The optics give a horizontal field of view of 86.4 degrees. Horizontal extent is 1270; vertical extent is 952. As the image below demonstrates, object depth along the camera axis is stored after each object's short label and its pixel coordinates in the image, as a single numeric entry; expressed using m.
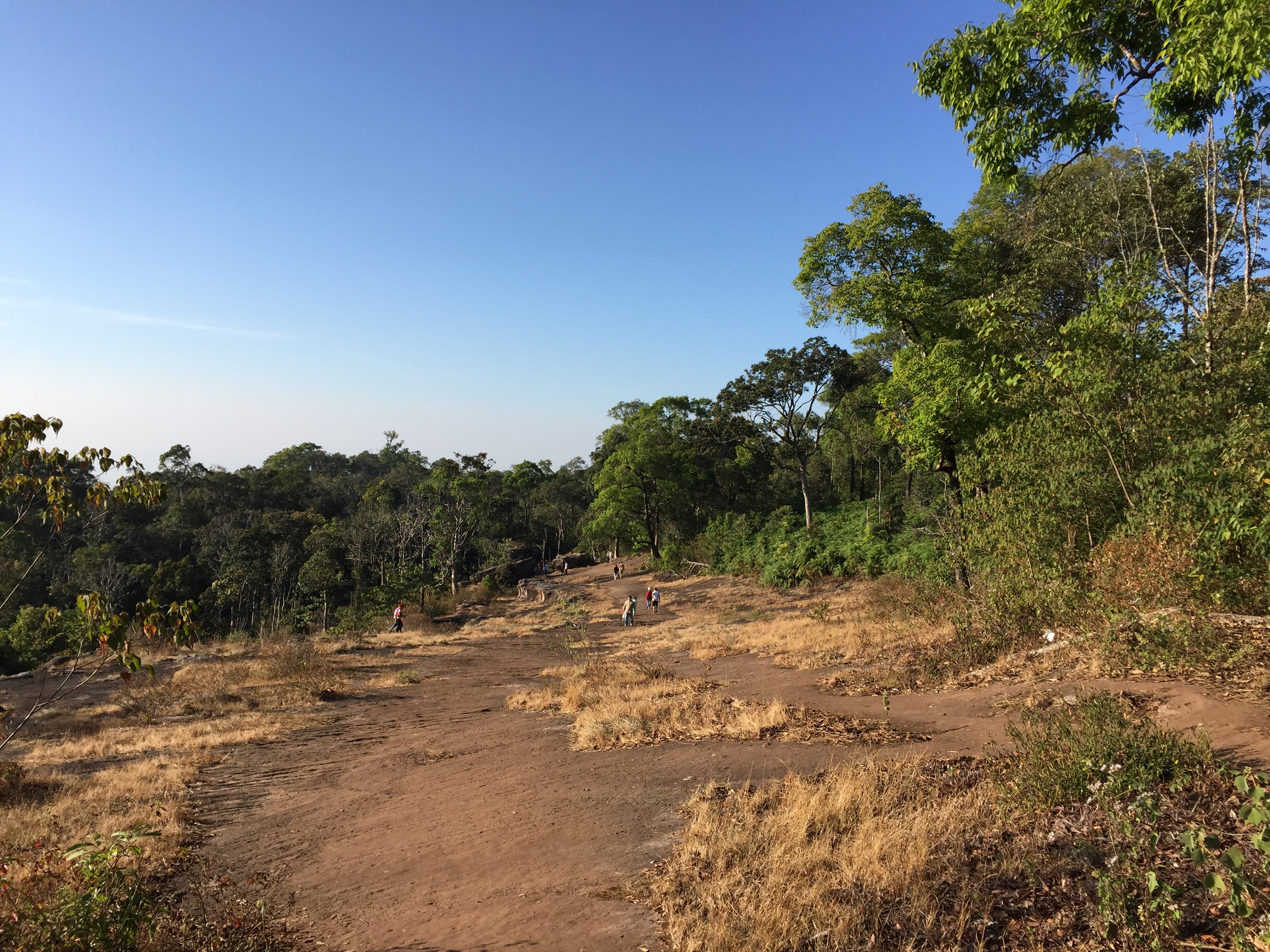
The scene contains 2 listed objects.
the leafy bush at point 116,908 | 3.88
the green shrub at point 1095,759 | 5.14
